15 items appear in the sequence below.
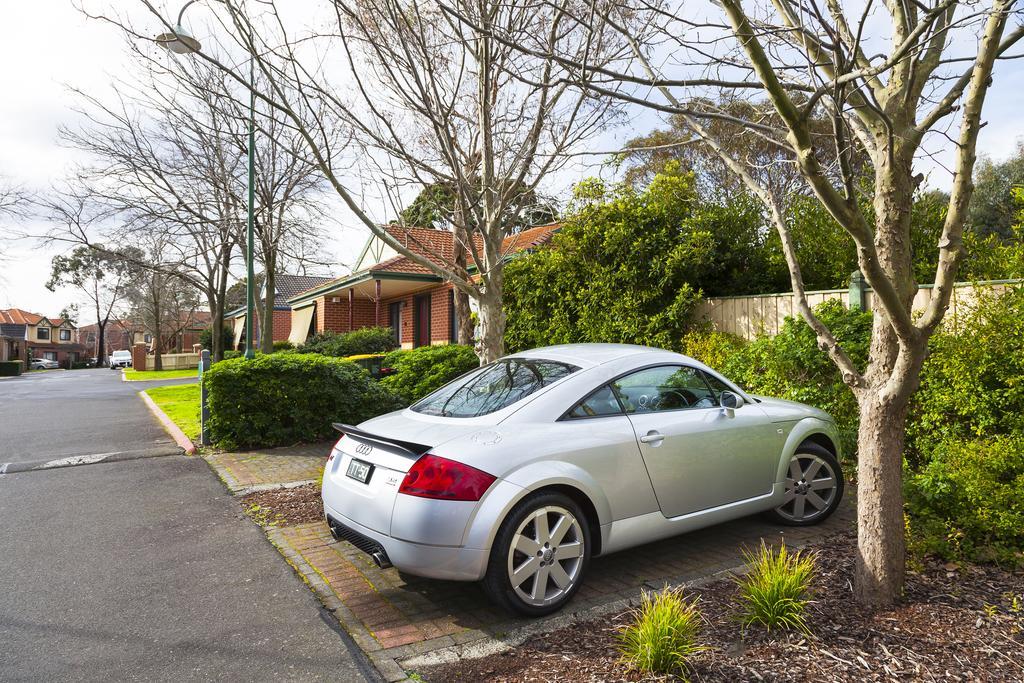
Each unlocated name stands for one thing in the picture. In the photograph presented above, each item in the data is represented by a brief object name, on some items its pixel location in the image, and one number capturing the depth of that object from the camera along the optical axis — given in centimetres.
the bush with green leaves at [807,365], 653
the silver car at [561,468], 350
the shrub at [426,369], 1084
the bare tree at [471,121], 589
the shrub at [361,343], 1872
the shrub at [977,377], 489
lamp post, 606
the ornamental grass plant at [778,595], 330
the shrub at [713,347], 823
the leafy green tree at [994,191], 2119
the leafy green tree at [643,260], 886
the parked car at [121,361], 5622
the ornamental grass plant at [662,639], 293
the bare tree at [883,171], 292
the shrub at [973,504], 407
